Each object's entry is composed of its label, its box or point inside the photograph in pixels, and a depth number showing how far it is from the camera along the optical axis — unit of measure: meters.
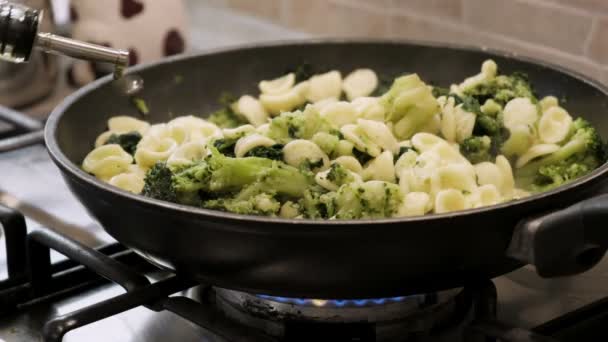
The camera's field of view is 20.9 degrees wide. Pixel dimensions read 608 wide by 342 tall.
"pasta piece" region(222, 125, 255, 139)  0.93
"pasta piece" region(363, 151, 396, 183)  0.91
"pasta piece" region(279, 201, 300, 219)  0.87
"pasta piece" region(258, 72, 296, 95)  1.05
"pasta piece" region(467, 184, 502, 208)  0.88
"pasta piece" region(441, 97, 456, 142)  0.96
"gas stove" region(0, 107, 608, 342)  0.84
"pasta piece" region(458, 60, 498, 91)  1.01
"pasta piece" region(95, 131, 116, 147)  0.99
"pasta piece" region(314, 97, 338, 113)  1.00
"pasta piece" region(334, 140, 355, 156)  0.92
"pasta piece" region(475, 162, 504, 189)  0.92
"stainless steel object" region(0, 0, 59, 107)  1.21
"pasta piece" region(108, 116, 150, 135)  1.01
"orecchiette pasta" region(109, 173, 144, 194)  0.92
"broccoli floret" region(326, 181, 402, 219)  0.86
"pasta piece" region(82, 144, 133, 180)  0.94
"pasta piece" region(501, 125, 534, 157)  0.96
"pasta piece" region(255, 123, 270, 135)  0.93
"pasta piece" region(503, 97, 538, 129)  0.97
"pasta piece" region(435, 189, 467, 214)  0.87
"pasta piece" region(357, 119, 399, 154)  0.93
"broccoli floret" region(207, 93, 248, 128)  1.04
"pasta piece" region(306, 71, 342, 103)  1.05
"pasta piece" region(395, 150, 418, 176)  0.91
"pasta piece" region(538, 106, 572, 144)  0.97
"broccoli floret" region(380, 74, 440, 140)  0.95
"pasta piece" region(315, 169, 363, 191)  0.88
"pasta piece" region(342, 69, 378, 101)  1.06
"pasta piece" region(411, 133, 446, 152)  0.93
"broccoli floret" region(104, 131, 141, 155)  0.98
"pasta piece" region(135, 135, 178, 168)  0.94
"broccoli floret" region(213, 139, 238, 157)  0.92
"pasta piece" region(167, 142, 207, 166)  0.92
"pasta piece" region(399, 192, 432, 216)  0.87
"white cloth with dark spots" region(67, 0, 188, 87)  1.20
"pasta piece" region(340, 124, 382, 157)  0.92
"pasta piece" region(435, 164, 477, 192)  0.89
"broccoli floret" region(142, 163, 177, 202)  0.88
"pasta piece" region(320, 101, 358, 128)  0.96
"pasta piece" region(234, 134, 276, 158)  0.91
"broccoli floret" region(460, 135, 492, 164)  0.95
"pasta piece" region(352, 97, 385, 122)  0.96
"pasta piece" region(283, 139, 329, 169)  0.90
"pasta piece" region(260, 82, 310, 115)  1.04
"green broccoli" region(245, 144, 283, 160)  0.90
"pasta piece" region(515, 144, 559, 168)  0.96
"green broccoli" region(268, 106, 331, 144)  0.93
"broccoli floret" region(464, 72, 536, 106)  0.99
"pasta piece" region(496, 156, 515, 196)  0.93
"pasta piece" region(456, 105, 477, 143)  0.96
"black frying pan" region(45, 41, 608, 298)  0.79
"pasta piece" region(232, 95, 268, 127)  1.03
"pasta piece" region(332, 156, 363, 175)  0.90
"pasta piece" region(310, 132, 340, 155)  0.91
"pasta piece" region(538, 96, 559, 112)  1.00
